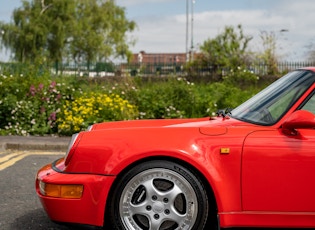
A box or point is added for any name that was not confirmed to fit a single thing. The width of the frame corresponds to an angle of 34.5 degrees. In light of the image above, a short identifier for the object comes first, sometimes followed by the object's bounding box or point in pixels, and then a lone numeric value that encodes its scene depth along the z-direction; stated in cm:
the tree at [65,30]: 4762
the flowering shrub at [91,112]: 1114
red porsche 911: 341
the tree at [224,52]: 2089
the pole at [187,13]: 4825
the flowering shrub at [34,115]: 1145
